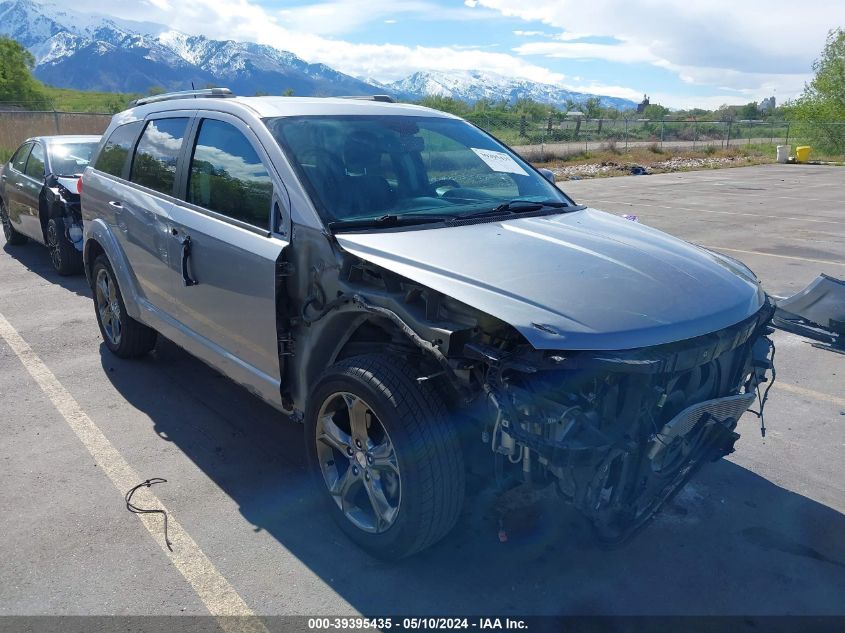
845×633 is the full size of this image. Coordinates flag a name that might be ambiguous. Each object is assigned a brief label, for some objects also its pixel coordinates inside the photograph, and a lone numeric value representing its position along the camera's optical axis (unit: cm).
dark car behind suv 803
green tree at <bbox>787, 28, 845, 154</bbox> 4050
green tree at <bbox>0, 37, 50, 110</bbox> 6858
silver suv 265
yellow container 3388
